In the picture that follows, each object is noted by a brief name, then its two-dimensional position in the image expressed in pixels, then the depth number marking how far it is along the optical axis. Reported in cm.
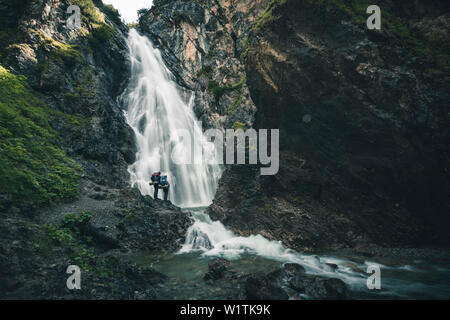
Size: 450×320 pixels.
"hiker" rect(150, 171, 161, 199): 1542
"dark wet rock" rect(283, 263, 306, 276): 869
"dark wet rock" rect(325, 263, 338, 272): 952
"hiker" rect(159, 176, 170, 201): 1559
